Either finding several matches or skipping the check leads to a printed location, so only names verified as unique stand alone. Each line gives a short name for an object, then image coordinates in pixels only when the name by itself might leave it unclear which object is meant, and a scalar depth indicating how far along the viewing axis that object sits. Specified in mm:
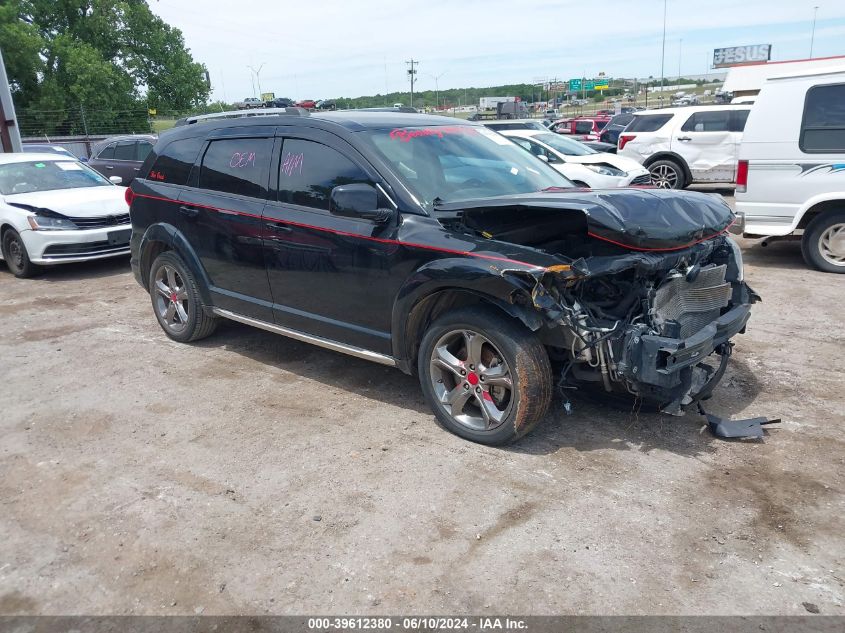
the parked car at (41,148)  15756
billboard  80688
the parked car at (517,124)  18203
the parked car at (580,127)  28191
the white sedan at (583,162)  12312
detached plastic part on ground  4164
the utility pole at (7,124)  13102
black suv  3830
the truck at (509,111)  41509
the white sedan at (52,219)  9070
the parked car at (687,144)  14625
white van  7715
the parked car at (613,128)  25766
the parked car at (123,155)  15172
